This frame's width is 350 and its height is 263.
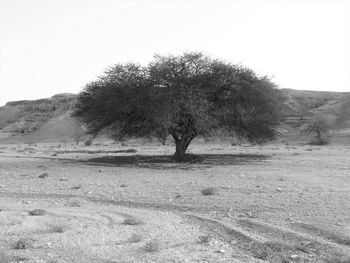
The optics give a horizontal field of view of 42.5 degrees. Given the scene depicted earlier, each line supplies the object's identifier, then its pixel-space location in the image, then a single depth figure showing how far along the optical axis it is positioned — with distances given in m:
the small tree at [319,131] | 76.03
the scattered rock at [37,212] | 11.79
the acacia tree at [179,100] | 28.34
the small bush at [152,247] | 8.22
